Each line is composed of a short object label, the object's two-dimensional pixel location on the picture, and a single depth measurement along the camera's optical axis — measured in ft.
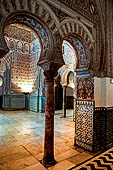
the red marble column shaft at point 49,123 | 10.33
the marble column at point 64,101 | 32.81
